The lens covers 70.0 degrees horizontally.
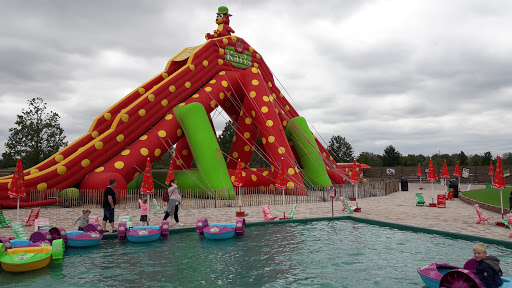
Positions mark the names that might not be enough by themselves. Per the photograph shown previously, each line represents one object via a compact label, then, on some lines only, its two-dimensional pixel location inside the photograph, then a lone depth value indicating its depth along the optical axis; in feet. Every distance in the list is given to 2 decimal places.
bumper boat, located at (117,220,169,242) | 31.24
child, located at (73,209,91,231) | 32.13
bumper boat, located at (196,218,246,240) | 32.07
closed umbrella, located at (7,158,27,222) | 39.40
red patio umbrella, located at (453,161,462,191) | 71.94
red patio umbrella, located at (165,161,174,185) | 55.57
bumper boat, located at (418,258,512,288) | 16.75
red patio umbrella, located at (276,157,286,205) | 45.47
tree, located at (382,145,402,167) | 215.51
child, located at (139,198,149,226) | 34.40
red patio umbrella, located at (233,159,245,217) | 45.75
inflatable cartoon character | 75.87
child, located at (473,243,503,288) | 17.11
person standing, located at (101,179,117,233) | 32.86
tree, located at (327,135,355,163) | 232.73
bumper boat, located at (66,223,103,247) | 29.55
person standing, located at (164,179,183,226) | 36.60
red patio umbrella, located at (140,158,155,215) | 40.47
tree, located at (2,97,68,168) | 106.69
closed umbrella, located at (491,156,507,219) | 37.88
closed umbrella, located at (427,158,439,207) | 57.70
